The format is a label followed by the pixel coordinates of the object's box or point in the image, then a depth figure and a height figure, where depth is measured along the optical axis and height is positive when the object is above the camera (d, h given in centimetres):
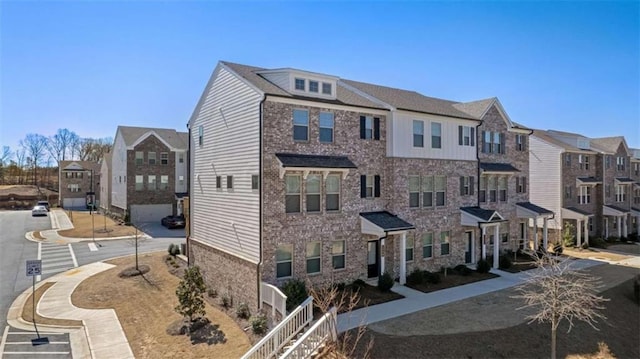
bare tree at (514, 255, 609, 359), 1189 -394
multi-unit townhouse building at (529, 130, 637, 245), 3353 -51
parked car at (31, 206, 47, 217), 5138 -488
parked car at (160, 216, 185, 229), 4003 -486
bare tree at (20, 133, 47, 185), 8845 +535
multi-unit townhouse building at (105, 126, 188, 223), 4338 +26
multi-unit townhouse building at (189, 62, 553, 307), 1590 -23
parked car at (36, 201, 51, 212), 5872 -445
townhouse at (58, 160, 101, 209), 6444 -151
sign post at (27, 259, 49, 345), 1541 -376
